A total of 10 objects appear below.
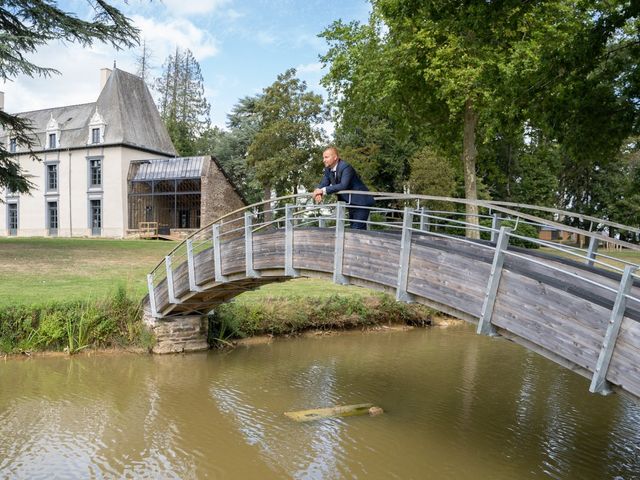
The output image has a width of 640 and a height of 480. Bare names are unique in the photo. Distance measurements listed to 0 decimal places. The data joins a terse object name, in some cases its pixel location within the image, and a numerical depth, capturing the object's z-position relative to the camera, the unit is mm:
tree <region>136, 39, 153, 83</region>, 56997
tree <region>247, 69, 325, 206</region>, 38438
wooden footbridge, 5426
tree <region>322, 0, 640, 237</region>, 12406
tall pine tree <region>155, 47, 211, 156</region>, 58219
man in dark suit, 8719
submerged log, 9711
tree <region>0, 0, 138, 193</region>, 20609
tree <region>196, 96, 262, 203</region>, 47688
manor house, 39812
